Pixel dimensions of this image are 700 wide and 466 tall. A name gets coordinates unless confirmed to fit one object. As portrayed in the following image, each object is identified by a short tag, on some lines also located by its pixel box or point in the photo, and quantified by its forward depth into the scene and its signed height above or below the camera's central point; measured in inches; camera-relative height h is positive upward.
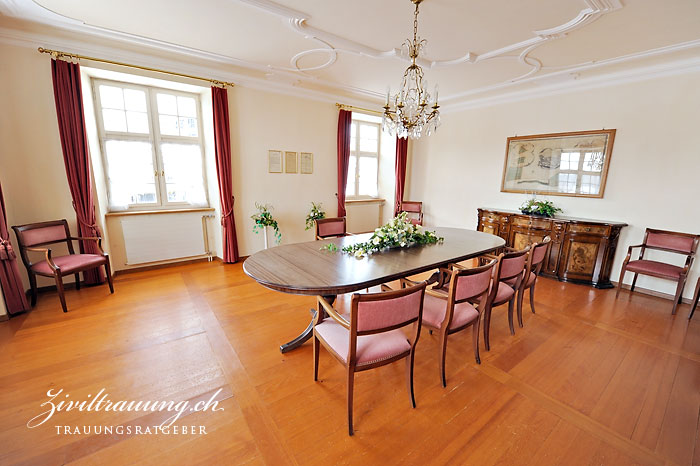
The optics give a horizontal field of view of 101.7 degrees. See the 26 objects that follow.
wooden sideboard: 146.9 -31.3
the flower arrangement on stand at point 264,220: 177.5 -26.0
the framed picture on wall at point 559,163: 154.9 +12.6
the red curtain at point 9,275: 105.4 -38.5
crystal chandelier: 105.4 +24.5
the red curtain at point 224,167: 158.2 +5.5
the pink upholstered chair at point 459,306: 74.9 -37.2
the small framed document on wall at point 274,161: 181.2 +10.6
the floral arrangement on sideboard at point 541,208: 163.6 -13.9
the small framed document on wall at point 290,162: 187.3 +10.8
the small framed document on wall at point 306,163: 194.1 +10.8
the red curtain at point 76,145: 122.3 +12.1
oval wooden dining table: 70.1 -24.8
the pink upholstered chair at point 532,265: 102.9 -29.9
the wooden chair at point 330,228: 141.4 -24.4
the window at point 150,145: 147.4 +16.2
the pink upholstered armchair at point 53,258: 113.3 -35.9
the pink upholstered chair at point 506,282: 90.0 -32.9
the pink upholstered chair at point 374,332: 58.1 -37.2
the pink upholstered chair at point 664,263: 123.3 -32.4
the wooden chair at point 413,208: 241.4 -22.4
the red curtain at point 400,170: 238.8 +9.3
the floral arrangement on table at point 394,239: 98.9 -21.3
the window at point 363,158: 234.8 +18.8
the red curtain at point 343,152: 204.1 +19.9
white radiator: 154.9 -34.7
